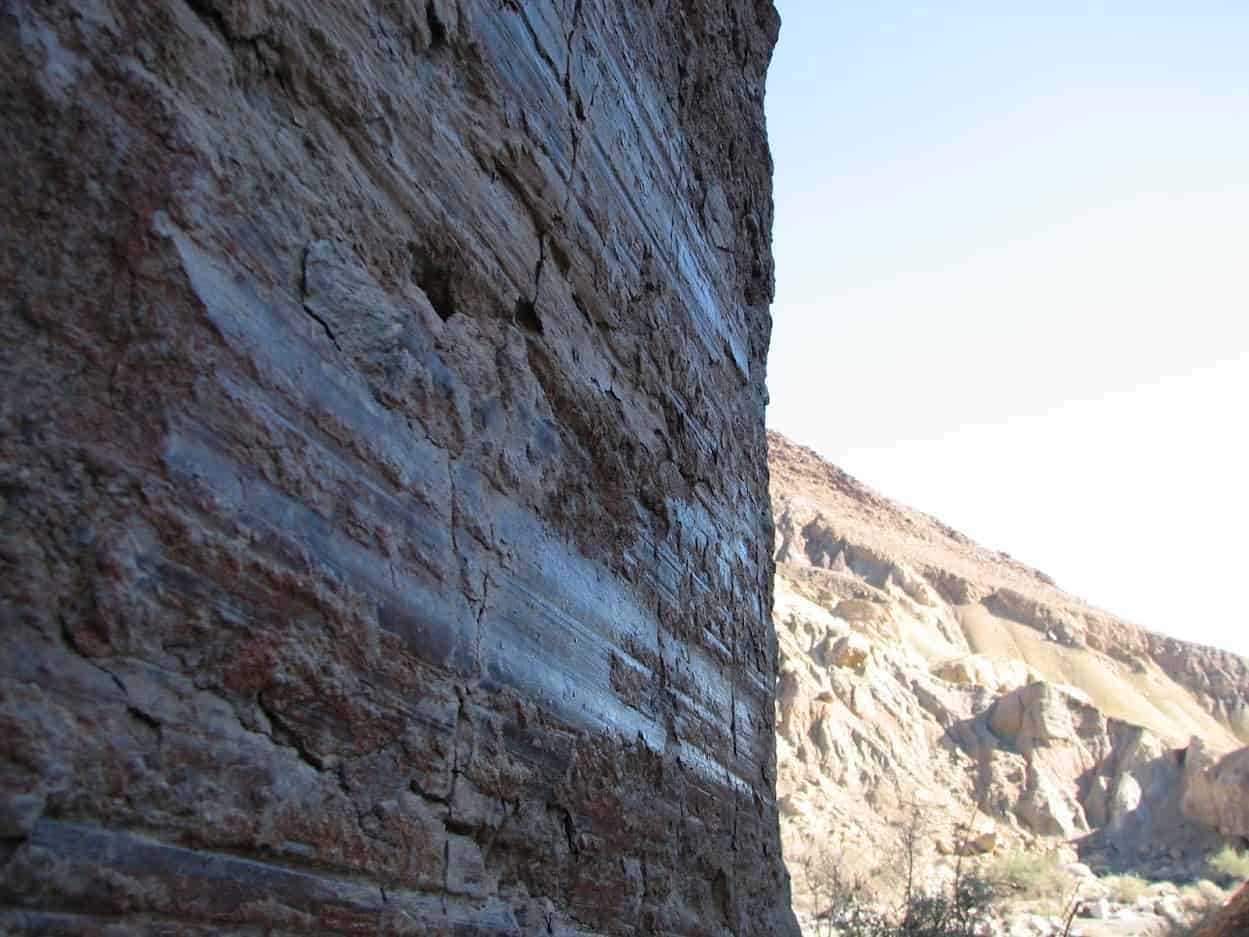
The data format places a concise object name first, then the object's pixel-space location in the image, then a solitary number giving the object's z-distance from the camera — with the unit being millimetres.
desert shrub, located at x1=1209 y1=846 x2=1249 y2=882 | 23766
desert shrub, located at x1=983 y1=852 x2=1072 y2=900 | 19734
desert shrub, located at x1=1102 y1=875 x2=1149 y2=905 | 22078
